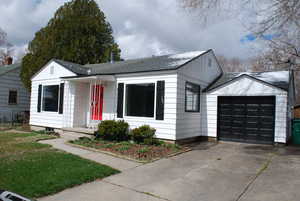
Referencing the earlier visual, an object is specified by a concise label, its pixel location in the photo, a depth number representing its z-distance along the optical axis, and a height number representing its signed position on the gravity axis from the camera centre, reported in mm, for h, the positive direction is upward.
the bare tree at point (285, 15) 6834 +2915
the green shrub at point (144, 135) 8336 -1120
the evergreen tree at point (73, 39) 17141 +5466
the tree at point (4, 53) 28123 +6461
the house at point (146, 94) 8852 +513
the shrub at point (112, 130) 8797 -1003
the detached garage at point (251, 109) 9328 -65
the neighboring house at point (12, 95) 16922 +673
